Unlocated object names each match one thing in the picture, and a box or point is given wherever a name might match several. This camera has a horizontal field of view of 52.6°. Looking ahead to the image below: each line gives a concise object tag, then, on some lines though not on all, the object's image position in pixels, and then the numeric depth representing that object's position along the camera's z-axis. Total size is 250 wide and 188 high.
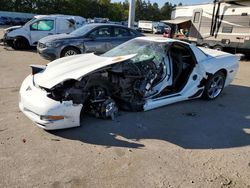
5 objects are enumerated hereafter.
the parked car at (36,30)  12.01
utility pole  14.74
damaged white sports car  3.72
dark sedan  8.85
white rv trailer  13.39
